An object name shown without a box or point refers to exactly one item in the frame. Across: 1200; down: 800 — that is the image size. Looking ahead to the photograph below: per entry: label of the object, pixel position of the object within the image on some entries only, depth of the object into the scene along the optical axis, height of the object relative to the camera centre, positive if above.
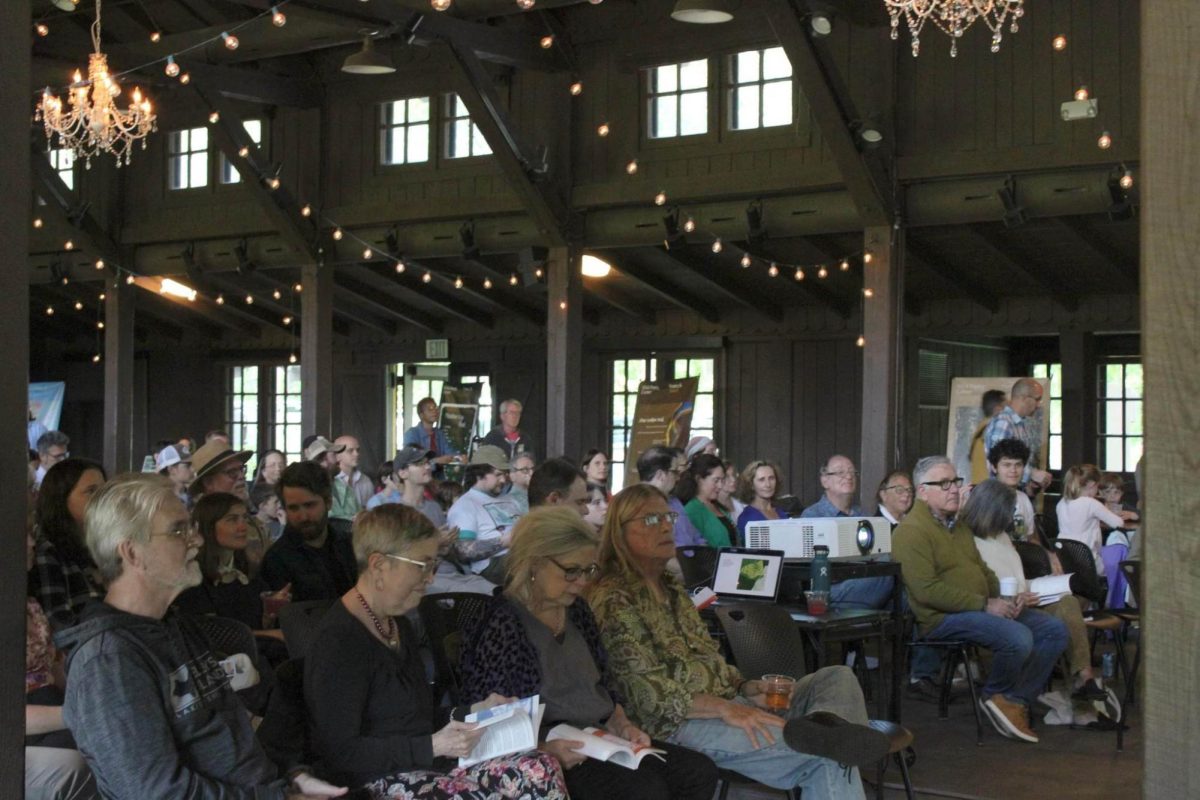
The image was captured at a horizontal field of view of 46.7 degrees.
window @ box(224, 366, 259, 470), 18.55 -0.04
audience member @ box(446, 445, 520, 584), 6.70 -0.60
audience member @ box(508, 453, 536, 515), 8.52 -0.42
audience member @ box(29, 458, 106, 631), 3.97 -0.44
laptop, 5.43 -0.66
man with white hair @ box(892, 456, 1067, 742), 6.17 -0.91
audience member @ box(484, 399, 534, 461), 11.87 -0.25
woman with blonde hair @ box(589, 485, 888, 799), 3.84 -0.83
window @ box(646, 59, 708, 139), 11.74 +2.62
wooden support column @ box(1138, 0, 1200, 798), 1.86 +0.02
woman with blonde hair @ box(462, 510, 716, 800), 3.57 -0.66
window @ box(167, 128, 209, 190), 15.13 +2.67
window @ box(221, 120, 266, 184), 14.71 +2.51
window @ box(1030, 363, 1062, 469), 14.13 -0.08
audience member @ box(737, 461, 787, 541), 8.01 -0.46
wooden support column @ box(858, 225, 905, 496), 9.95 +0.40
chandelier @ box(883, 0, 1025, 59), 6.99 +2.06
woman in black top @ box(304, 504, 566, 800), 3.13 -0.68
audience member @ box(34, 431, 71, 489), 10.95 -0.36
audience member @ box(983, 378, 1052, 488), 8.95 -0.07
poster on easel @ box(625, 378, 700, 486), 13.86 -0.12
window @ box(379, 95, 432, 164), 13.45 +2.66
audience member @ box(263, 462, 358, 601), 5.36 -0.58
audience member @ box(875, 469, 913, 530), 7.58 -0.49
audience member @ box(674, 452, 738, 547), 7.42 -0.48
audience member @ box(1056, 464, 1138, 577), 8.46 -0.64
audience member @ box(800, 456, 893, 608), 6.31 -0.56
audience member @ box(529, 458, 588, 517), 6.08 -0.35
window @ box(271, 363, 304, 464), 18.03 -0.14
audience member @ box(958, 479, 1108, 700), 6.59 -0.70
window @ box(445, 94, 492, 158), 13.12 +2.57
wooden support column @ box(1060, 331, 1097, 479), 12.82 +0.16
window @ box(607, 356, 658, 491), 15.52 +0.04
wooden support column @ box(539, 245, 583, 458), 11.77 +0.49
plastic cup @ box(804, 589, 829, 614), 5.41 -0.76
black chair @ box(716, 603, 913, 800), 4.71 -0.80
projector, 5.84 -0.55
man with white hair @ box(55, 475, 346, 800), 2.62 -0.54
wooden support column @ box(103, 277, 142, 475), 14.80 +0.30
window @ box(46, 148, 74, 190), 16.12 +2.76
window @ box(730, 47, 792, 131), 11.28 +2.61
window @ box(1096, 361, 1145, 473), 13.59 -0.07
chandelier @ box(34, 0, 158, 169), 9.58 +2.15
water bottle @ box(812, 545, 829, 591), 5.53 -0.67
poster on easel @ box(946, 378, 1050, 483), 12.36 -0.07
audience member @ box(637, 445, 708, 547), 7.84 -0.35
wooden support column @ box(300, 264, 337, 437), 13.30 +0.50
